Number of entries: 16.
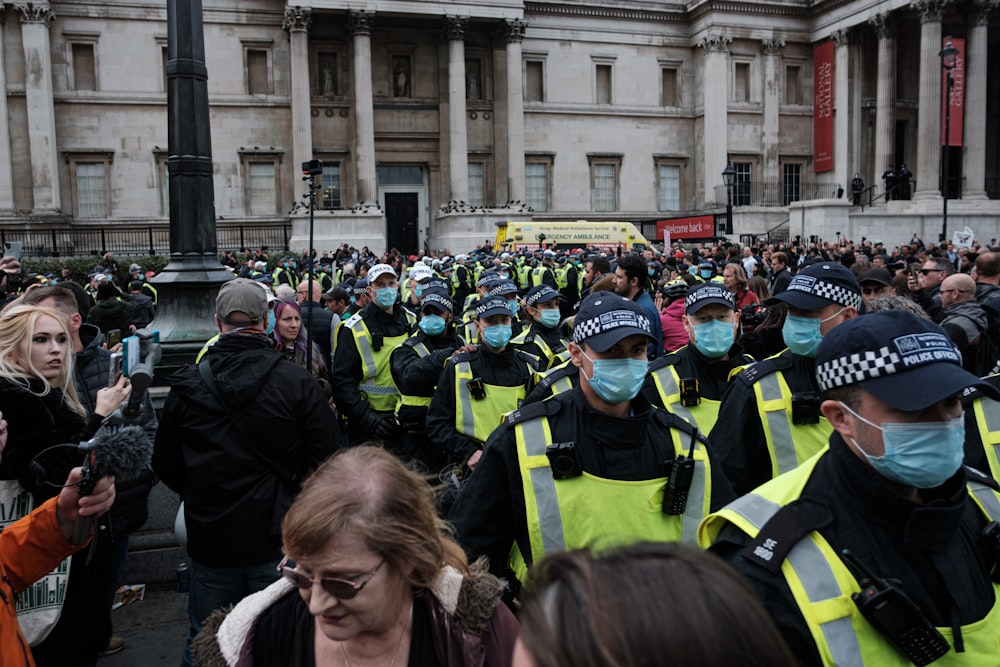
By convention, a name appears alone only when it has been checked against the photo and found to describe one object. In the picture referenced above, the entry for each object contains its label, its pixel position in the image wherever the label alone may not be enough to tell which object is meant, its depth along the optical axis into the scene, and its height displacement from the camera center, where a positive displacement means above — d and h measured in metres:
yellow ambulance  28.00 +0.78
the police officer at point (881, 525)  2.01 -0.75
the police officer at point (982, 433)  3.39 -0.79
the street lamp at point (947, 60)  22.23 +5.43
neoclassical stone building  33.62 +6.84
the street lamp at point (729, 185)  27.44 +2.43
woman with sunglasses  2.16 -0.94
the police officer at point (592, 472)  3.12 -0.86
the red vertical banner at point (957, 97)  34.88 +6.78
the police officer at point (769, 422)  3.89 -0.84
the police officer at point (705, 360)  4.91 -0.68
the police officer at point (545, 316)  7.27 -0.54
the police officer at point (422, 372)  6.32 -0.90
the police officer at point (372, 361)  6.69 -0.89
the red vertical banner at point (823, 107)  40.16 +7.39
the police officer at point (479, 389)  5.44 -0.91
